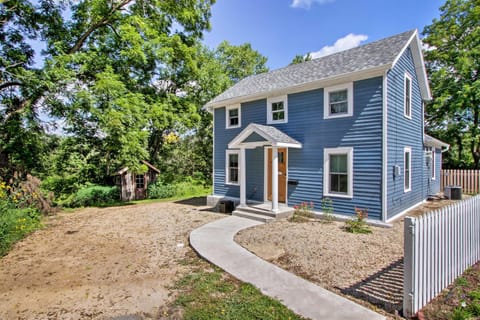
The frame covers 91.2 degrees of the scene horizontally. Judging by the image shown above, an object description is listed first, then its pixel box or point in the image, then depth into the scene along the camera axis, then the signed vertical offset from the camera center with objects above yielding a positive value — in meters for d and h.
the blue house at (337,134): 7.61 +0.95
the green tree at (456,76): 16.66 +6.28
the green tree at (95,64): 10.47 +5.01
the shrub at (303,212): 8.44 -1.94
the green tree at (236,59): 27.28 +11.87
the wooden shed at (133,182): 16.80 -1.64
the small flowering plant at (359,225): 6.88 -1.98
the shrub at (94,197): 14.49 -2.38
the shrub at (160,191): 17.08 -2.27
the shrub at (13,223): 6.18 -2.02
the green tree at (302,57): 25.98 +11.35
